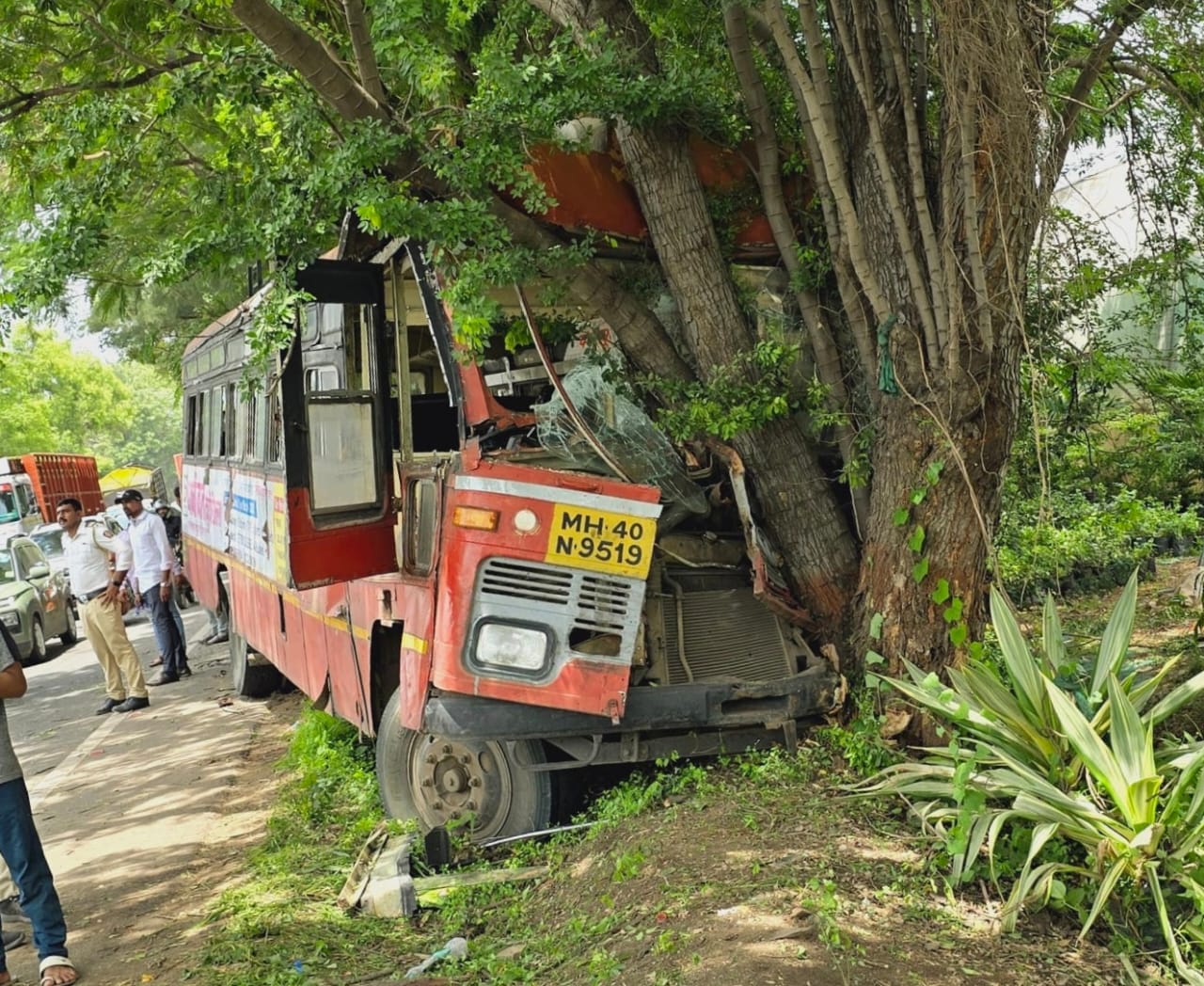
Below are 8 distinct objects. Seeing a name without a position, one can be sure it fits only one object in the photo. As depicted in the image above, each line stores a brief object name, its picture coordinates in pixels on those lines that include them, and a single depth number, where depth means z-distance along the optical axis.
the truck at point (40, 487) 22.01
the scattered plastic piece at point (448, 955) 4.33
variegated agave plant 3.71
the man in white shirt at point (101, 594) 10.00
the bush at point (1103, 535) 9.22
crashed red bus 4.87
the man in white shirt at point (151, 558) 11.04
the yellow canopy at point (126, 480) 36.16
